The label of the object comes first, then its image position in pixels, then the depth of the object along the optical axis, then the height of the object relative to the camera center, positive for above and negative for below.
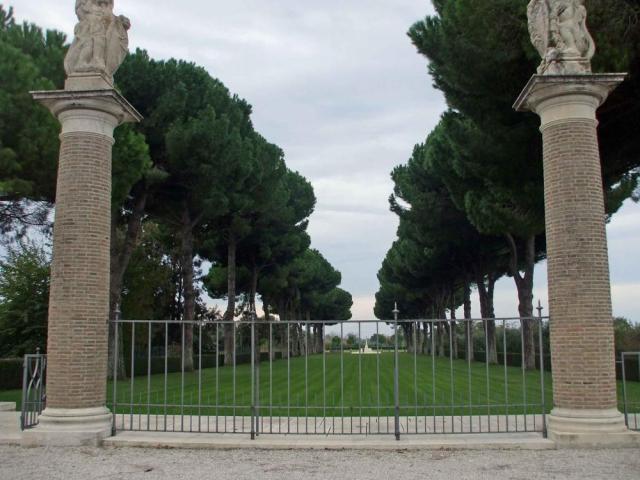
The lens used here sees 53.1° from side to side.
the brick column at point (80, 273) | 9.05 +0.75
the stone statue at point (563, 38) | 9.28 +4.11
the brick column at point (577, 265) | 8.64 +0.74
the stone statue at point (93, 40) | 9.88 +4.38
